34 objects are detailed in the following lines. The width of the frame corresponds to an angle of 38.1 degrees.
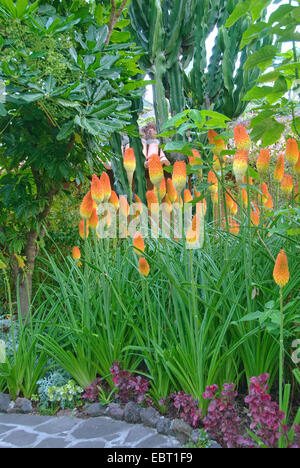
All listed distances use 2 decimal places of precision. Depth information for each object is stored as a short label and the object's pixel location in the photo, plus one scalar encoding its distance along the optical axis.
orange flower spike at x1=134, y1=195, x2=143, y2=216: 2.35
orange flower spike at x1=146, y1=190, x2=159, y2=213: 2.20
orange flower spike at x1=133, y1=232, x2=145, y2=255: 1.91
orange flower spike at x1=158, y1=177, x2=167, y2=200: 2.04
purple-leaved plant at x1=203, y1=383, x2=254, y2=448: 1.52
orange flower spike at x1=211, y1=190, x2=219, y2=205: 2.36
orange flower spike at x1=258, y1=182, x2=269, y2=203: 2.25
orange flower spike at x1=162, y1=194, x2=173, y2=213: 2.41
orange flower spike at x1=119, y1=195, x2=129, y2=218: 2.31
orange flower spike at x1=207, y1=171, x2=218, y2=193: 2.06
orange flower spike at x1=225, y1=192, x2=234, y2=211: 2.38
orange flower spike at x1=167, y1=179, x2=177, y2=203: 2.21
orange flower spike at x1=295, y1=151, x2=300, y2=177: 1.86
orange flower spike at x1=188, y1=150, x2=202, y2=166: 1.76
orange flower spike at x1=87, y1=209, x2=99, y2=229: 2.09
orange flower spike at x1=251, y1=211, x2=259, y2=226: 2.20
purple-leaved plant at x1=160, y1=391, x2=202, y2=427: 1.68
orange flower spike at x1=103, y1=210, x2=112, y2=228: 2.27
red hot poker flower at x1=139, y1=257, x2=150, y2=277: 1.80
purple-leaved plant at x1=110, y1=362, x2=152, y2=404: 1.93
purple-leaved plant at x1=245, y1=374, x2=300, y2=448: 1.40
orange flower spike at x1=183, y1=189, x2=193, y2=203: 2.11
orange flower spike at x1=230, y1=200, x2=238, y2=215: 2.46
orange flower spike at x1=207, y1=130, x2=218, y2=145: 1.85
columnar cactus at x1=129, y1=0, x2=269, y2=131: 4.65
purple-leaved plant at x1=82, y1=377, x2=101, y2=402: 2.06
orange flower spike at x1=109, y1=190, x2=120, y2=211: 2.23
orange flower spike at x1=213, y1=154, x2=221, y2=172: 2.02
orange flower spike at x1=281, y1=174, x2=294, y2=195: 1.96
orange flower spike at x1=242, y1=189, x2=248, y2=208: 2.20
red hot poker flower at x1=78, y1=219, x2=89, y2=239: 2.27
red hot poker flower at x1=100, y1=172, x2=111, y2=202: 2.00
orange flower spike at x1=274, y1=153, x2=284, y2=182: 2.01
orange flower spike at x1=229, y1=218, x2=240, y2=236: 2.41
